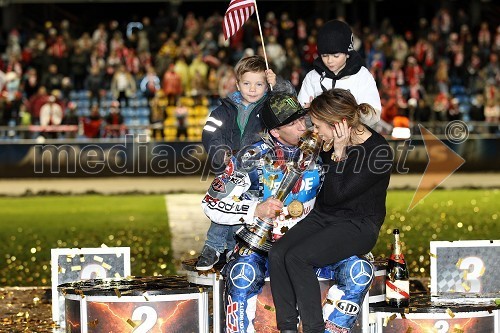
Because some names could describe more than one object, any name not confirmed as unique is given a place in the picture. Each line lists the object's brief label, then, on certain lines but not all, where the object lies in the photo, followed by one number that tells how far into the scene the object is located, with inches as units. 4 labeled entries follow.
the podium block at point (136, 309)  274.4
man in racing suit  265.1
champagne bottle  283.9
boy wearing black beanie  312.2
